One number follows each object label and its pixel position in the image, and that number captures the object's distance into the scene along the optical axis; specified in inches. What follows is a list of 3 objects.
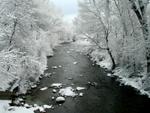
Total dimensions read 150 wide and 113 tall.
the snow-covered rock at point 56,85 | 570.2
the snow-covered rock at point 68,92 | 509.6
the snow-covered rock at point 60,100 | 467.0
